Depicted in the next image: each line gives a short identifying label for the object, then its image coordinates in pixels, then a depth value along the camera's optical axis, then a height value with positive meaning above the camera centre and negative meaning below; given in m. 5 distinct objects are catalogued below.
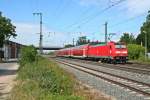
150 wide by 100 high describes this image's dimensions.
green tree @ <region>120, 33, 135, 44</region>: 180.38 +9.05
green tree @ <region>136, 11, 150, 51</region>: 129.91 +8.48
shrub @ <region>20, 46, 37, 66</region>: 40.84 +0.30
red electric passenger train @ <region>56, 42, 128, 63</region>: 53.47 +0.87
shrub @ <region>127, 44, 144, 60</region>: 78.69 +1.12
